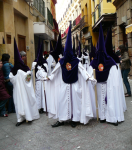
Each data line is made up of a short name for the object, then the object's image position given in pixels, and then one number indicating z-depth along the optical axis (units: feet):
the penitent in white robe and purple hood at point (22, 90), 16.43
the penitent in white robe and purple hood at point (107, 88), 15.26
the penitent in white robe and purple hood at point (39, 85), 20.01
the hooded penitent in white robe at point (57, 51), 19.75
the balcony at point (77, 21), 101.00
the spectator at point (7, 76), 19.43
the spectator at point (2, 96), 18.10
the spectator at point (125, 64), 23.89
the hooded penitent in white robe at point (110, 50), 16.10
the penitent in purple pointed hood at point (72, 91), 15.11
